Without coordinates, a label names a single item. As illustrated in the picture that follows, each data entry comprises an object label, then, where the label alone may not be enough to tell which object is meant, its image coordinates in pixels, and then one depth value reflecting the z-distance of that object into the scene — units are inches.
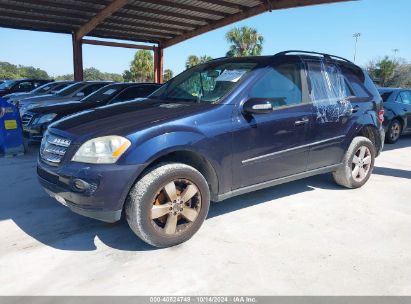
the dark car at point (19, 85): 620.3
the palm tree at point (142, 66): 2038.6
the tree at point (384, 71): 1951.3
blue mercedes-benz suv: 115.7
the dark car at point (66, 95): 362.9
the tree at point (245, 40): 1472.7
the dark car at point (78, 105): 284.0
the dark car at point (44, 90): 454.1
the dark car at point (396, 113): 370.6
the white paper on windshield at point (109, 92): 317.5
